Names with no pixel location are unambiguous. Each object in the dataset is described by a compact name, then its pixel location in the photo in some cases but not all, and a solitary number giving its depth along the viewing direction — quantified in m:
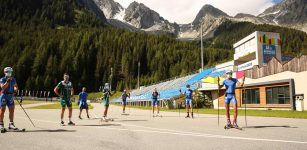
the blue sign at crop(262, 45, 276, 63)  47.94
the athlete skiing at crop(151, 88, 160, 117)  22.25
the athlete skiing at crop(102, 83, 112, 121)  16.25
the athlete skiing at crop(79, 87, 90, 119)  20.09
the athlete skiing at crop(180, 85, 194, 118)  19.28
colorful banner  48.38
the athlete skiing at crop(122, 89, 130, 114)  25.18
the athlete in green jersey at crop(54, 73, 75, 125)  12.99
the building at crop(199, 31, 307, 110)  28.45
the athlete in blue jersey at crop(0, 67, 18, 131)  9.84
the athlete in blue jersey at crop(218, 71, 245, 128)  11.01
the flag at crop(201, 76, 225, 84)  14.66
